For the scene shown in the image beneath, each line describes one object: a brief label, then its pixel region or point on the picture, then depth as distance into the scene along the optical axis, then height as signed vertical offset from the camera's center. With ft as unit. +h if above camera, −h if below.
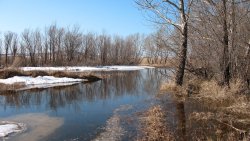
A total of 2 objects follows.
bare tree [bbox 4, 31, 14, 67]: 116.78 +16.76
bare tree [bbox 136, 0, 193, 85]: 32.30 +7.62
